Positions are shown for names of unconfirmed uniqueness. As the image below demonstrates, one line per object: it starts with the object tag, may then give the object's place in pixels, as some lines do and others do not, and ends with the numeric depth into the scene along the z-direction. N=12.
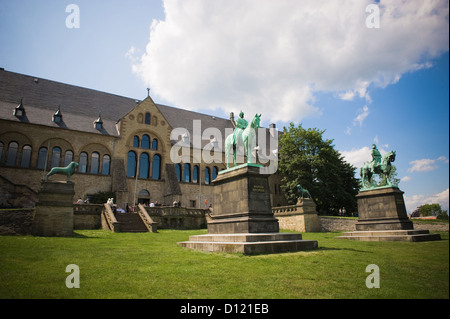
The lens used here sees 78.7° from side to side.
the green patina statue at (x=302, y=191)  28.38
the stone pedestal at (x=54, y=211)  17.11
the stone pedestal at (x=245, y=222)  9.41
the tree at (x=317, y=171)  38.47
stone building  30.38
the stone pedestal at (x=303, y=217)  27.08
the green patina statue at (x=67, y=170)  18.50
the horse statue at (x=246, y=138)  12.00
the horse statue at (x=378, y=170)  17.92
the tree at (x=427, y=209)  72.09
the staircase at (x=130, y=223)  22.98
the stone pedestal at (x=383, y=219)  15.09
